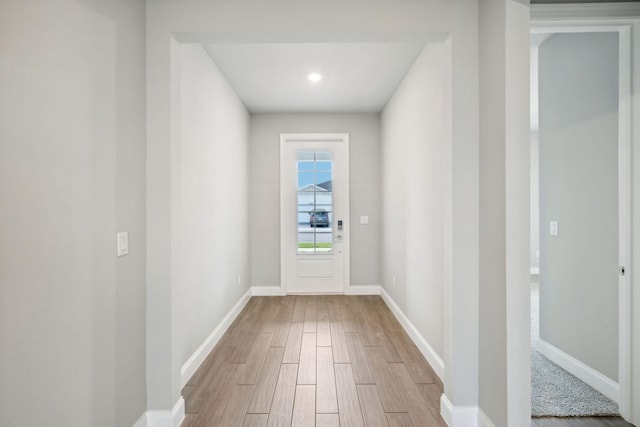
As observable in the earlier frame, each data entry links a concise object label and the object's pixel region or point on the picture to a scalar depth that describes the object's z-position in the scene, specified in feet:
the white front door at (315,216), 15.90
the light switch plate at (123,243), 5.35
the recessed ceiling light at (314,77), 11.25
